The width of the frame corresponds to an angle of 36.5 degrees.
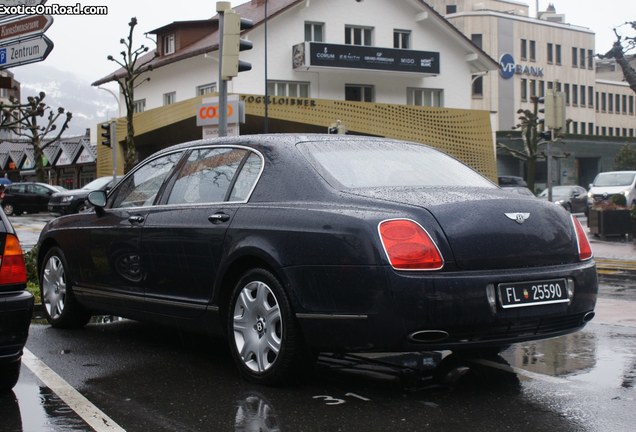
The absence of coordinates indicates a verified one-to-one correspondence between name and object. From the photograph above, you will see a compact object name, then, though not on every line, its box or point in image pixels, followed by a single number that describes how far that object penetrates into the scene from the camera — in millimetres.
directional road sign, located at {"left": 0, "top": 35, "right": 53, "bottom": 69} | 9523
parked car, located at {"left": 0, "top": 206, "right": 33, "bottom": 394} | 5094
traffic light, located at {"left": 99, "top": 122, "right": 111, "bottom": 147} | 35656
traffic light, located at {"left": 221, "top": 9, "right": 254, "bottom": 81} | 14023
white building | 44438
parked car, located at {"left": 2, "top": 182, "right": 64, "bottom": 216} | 42469
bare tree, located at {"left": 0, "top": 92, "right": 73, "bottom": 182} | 52838
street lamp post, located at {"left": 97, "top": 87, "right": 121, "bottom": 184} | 35509
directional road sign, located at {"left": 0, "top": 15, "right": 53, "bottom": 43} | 9609
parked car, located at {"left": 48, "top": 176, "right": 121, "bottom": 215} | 35250
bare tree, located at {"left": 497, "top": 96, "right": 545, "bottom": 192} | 54625
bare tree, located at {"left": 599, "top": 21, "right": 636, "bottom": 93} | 29005
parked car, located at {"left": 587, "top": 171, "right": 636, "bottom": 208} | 32562
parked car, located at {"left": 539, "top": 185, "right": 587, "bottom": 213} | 42969
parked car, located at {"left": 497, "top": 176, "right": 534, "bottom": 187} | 47956
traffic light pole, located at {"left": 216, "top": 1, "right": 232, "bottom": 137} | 14016
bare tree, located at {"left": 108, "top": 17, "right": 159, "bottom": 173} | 41594
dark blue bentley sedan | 4961
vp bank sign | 77062
